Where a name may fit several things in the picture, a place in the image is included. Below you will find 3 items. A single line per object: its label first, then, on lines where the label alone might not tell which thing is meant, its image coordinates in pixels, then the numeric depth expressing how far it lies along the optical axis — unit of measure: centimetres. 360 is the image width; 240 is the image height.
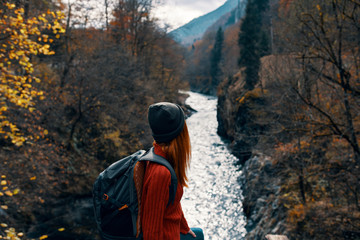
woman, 152
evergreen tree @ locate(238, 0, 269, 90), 2281
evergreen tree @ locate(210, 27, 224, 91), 5703
